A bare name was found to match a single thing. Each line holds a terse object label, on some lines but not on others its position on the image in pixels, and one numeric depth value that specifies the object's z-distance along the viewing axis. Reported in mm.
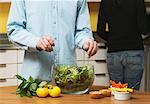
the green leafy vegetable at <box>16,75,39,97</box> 2405
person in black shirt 4350
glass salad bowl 2383
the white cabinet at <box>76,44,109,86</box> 5097
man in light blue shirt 2652
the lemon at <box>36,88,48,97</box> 2352
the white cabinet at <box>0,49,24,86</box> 4842
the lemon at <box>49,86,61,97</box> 2358
